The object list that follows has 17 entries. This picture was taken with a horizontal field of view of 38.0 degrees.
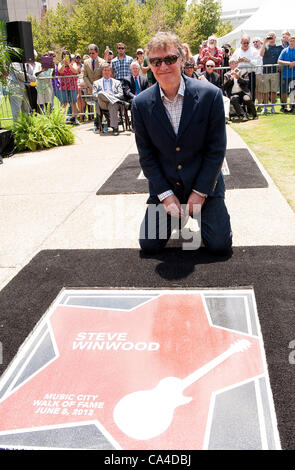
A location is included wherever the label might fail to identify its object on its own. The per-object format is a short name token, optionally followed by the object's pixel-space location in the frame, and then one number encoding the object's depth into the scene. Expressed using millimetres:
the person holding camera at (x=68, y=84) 12055
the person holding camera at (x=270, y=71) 11078
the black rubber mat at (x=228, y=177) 5340
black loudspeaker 8727
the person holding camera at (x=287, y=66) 10977
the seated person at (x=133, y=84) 10211
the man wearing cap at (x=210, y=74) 10133
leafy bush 8375
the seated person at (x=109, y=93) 9820
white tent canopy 16188
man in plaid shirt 10594
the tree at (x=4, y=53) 7707
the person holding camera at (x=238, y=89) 10234
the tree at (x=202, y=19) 48750
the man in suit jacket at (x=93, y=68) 10938
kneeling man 3178
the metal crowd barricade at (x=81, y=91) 11219
